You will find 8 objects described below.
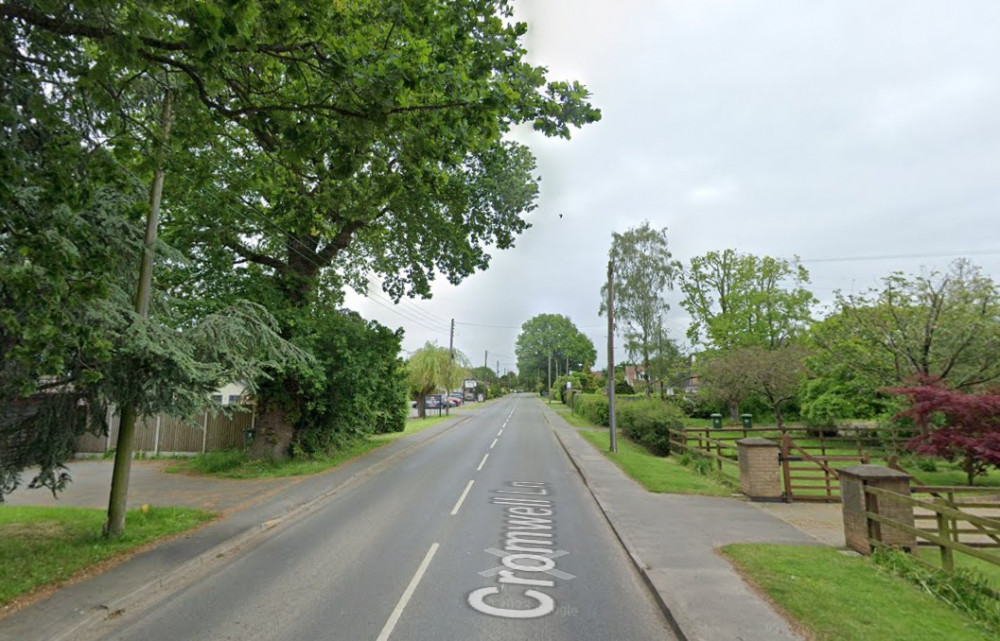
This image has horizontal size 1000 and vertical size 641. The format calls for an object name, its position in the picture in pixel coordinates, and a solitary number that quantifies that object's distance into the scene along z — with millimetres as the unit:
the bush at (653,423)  20172
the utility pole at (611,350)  20169
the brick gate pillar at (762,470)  11344
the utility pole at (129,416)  7332
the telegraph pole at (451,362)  35938
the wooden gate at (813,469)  11211
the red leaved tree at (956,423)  11508
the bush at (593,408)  31703
